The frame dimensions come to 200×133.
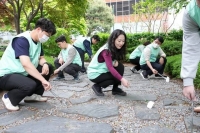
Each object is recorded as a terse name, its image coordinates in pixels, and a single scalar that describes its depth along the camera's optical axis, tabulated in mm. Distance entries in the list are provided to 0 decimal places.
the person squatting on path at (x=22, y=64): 2850
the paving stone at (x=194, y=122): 2418
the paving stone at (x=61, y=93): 3873
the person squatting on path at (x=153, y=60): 5633
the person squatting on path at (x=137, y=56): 6906
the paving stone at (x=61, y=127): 2322
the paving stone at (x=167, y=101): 3383
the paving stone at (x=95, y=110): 2873
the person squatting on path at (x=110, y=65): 3543
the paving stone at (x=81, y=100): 3512
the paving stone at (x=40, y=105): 3176
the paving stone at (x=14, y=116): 2642
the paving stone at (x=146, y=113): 2768
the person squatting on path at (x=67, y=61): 5492
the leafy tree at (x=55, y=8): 9117
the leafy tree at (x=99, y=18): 27234
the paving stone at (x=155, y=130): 2344
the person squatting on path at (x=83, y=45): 7138
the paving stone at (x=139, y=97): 3652
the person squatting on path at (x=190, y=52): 1838
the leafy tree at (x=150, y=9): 15930
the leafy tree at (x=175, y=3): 6245
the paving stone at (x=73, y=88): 4477
